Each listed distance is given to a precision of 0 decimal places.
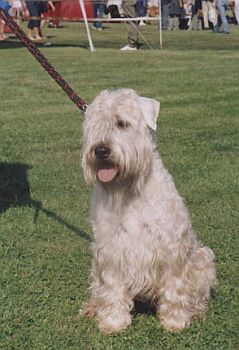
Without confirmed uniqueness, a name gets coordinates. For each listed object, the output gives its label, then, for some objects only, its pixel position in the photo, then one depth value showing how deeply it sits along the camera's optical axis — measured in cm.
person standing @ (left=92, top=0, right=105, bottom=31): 3084
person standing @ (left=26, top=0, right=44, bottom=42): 2284
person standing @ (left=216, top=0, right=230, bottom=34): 2794
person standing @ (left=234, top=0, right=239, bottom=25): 2857
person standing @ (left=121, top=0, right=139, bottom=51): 2056
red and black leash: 450
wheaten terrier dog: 382
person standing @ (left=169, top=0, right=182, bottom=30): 2962
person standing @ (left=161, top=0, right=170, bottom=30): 3077
